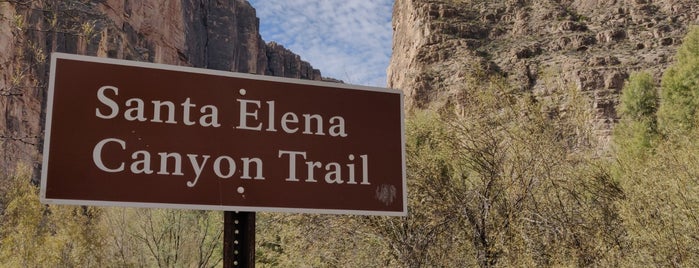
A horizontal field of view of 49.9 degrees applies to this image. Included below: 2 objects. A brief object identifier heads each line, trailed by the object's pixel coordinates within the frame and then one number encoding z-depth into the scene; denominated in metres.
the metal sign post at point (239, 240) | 2.39
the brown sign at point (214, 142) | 2.28
